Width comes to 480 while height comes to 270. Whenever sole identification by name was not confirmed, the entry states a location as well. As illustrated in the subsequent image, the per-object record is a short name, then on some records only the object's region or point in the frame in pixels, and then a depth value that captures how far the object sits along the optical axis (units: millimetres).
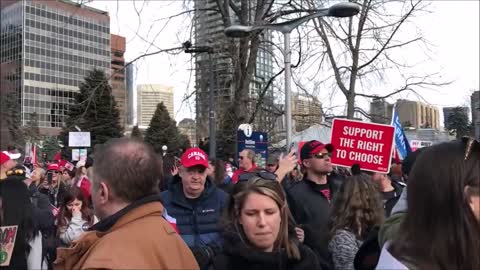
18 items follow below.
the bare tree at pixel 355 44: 14513
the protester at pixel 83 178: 6294
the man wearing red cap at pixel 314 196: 4227
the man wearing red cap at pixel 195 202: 4727
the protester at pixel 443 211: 1715
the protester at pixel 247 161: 8672
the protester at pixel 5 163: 3572
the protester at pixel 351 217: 3770
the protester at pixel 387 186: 6510
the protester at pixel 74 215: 5655
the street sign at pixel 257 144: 12255
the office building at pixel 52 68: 58594
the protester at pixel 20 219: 4066
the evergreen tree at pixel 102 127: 45872
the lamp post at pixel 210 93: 13148
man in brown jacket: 2184
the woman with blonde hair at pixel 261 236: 2781
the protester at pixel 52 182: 10047
